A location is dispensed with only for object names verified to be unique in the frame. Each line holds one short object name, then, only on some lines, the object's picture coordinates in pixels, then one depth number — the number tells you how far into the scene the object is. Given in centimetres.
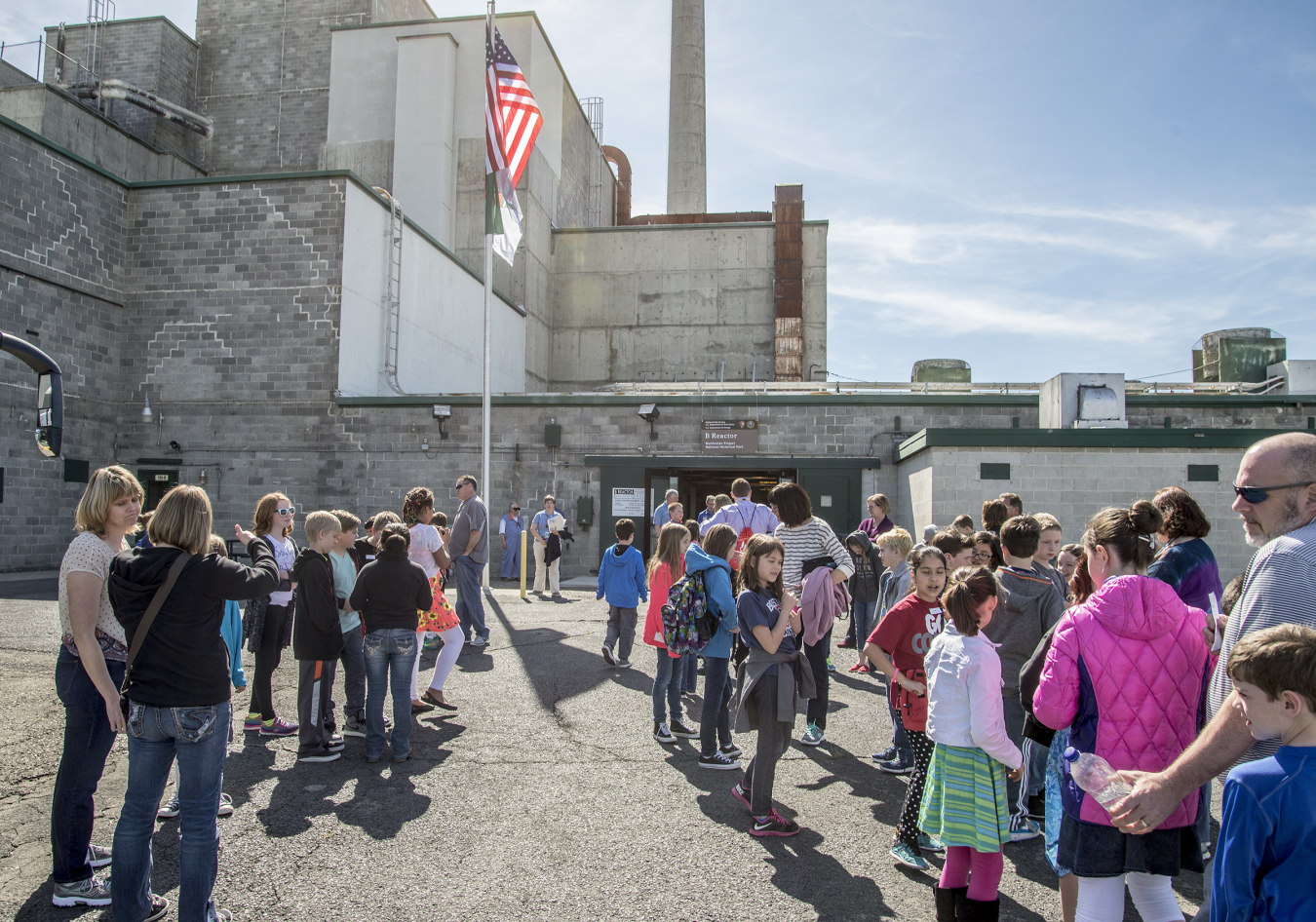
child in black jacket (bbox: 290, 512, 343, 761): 559
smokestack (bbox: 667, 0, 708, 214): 3566
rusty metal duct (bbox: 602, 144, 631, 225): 3897
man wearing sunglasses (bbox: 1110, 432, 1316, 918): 233
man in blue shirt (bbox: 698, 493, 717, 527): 1060
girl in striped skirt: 326
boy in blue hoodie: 842
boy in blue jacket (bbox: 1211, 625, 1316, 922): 187
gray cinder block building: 1445
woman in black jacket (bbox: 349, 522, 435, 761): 560
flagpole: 1566
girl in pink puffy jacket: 279
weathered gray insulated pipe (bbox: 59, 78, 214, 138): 2689
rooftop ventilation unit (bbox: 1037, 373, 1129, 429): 1441
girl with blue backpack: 543
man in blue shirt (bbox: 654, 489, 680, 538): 1317
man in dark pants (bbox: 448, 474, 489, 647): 895
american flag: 1592
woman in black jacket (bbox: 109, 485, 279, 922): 317
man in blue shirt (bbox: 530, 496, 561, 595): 1436
